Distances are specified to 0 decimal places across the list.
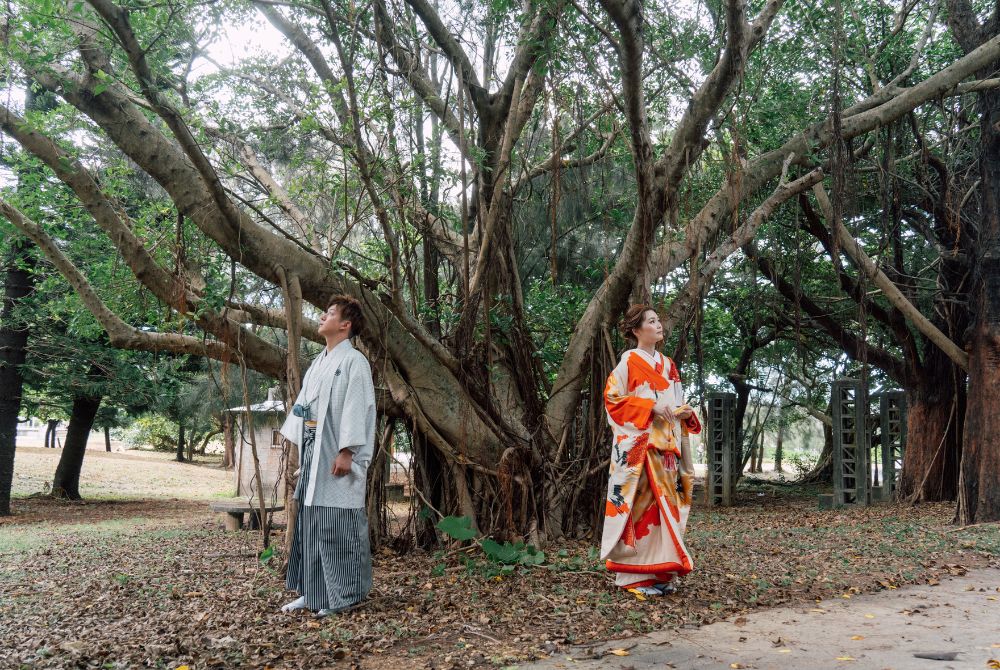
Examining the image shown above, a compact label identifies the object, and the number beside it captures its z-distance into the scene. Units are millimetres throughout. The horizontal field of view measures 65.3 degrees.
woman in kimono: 4637
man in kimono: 4207
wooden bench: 8914
